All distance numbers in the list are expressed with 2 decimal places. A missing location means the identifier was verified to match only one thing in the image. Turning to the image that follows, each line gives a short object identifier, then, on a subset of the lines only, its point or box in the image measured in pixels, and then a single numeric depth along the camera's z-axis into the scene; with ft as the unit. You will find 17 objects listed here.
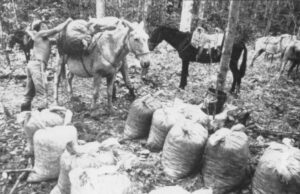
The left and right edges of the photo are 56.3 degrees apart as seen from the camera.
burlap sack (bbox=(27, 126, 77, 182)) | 10.57
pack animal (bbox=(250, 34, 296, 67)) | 33.94
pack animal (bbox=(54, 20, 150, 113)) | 15.58
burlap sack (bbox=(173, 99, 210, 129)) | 12.42
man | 15.05
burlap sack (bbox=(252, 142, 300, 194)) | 8.68
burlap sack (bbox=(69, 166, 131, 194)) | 7.32
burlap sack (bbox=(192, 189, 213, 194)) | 7.23
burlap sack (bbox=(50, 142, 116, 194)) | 8.69
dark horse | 23.80
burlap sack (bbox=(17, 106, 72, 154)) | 11.40
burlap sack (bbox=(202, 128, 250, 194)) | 9.96
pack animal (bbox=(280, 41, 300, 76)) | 30.24
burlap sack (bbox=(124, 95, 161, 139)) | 13.67
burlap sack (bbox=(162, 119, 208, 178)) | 10.82
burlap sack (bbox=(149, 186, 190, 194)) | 7.56
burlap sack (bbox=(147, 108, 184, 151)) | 12.46
